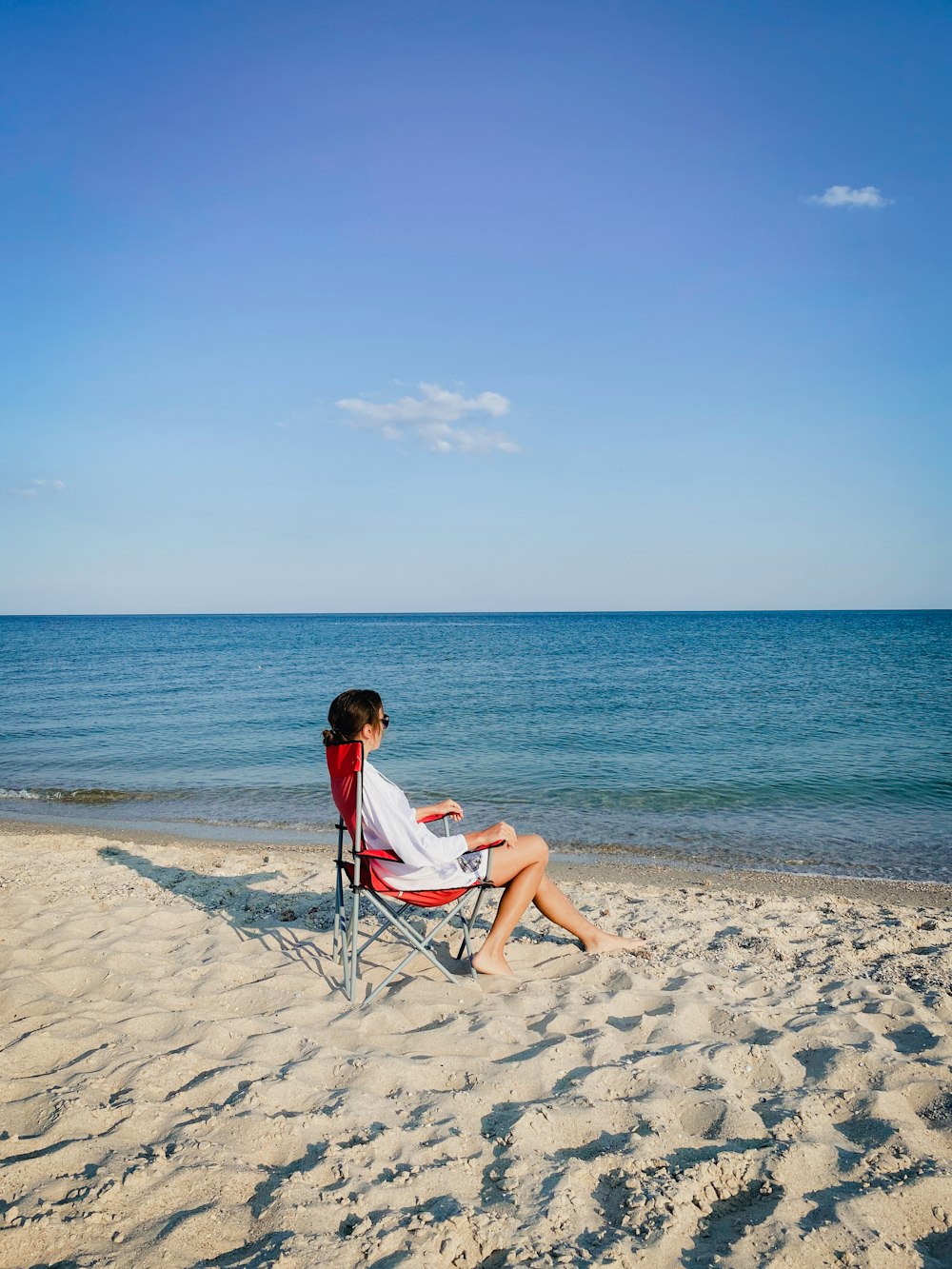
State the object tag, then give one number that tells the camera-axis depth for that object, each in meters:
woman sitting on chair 4.03
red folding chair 4.01
